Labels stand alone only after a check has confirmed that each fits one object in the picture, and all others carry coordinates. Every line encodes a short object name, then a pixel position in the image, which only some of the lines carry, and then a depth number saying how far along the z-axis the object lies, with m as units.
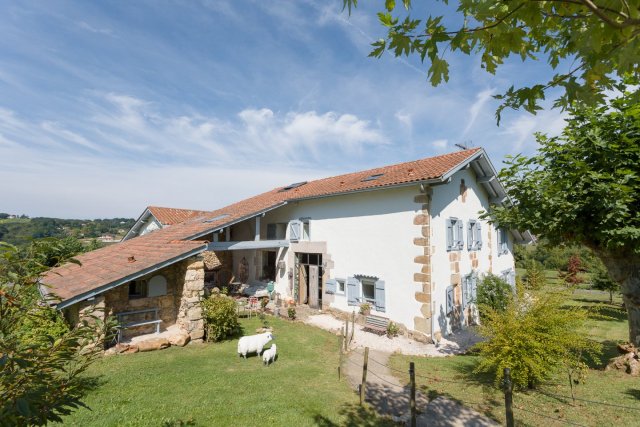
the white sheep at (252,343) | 8.80
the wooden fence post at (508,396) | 4.49
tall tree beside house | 6.85
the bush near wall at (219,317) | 10.34
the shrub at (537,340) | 6.34
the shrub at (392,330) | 11.23
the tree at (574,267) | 30.34
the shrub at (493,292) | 11.44
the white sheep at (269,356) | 8.38
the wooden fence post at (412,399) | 5.29
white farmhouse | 10.64
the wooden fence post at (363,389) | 6.34
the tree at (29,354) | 1.97
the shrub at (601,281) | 23.27
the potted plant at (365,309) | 12.33
